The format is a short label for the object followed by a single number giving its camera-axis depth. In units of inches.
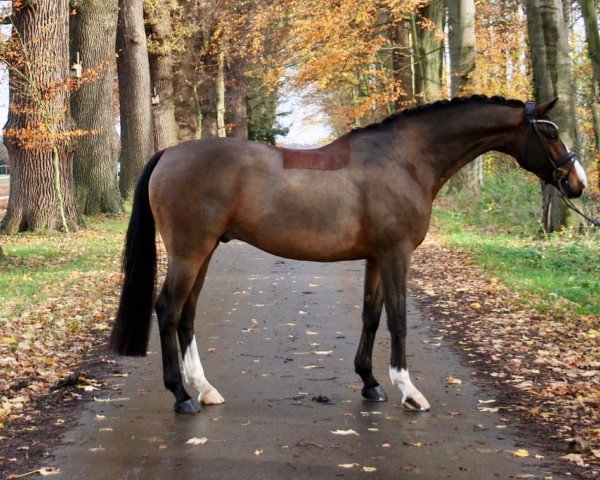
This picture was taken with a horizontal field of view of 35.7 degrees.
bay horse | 267.0
